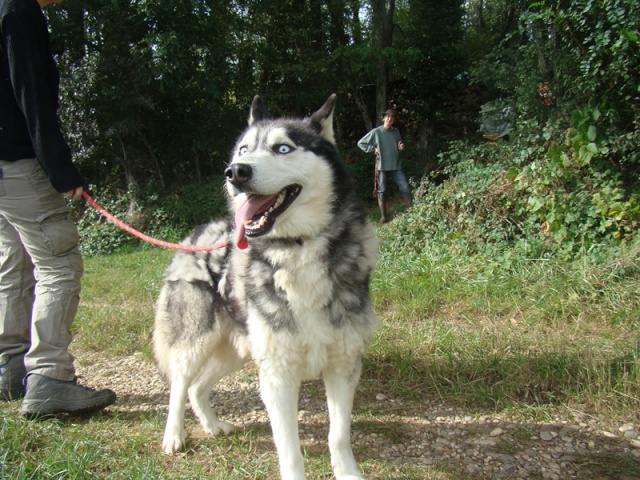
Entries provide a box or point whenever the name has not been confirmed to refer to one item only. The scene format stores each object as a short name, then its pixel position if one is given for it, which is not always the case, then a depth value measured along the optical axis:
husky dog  2.24
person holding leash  2.63
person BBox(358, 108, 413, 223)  9.55
